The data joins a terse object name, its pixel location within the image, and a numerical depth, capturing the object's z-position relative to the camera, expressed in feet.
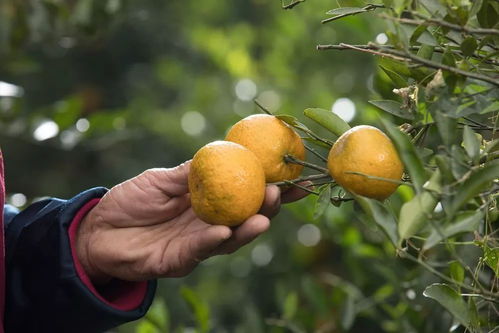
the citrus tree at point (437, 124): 3.94
